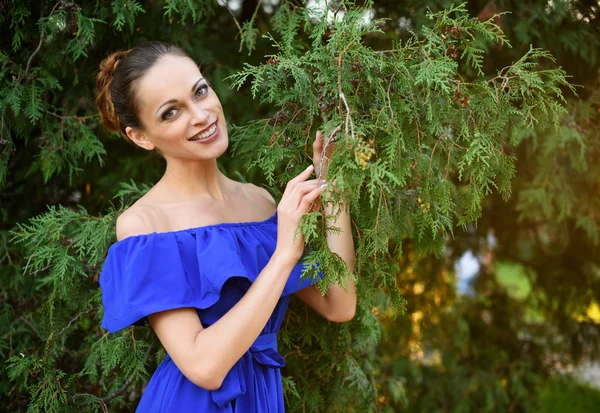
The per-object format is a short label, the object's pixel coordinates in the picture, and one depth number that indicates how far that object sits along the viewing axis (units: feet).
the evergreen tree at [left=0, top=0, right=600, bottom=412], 6.31
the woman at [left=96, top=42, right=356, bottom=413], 6.36
